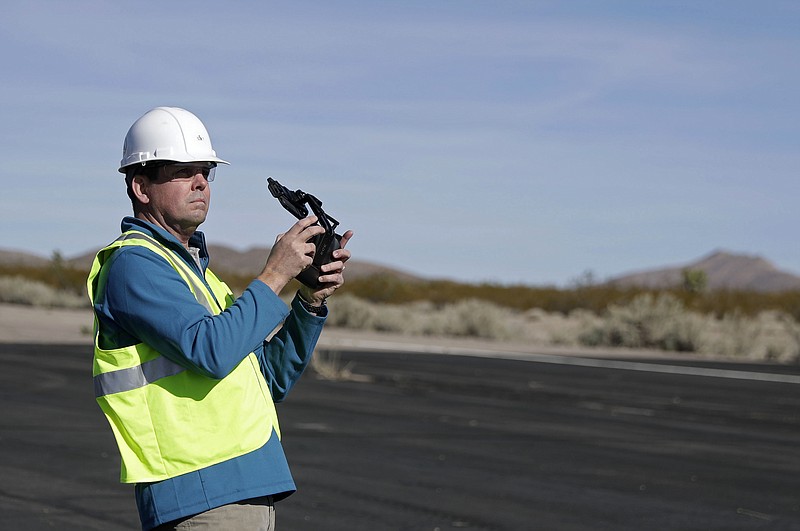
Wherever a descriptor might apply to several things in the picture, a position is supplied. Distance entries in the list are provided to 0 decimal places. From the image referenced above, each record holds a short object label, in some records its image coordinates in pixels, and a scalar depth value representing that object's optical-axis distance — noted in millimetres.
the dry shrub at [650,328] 38625
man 4176
